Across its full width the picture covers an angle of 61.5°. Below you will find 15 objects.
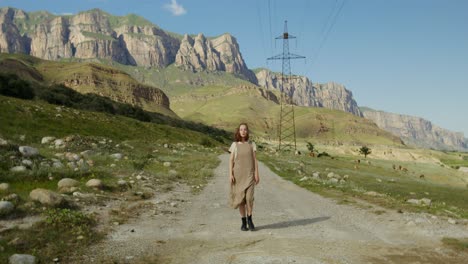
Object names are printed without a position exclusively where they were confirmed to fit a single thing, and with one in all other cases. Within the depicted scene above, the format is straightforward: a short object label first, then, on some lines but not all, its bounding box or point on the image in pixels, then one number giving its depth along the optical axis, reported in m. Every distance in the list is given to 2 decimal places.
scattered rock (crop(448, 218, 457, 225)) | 12.93
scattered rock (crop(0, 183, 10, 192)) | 13.28
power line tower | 69.56
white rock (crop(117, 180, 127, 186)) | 17.40
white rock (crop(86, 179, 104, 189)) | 15.86
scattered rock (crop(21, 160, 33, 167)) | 18.86
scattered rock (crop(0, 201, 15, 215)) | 10.62
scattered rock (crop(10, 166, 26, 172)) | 16.98
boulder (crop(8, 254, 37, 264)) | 7.38
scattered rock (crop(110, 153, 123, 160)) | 28.23
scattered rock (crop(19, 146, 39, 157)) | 21.09
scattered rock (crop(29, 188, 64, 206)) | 11.80
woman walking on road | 11.86
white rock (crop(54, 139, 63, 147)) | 30.49
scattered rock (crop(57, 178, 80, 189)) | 15.20
